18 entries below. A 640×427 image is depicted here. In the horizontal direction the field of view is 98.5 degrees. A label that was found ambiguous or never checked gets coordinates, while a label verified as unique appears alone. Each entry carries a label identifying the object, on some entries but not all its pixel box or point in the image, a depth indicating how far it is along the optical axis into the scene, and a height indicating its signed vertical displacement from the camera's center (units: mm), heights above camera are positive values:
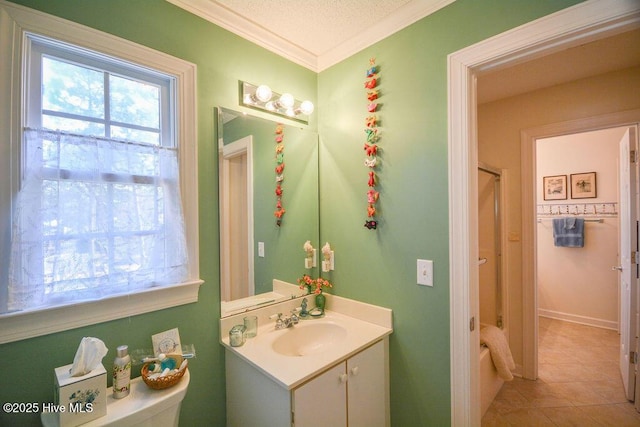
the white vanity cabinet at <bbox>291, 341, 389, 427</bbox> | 1111 -813
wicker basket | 1086 -648
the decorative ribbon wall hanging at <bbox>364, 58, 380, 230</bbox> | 1605 +433
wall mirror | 1510 +38
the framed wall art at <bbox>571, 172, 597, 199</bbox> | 3496 +350
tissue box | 899 -604
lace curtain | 988 -14
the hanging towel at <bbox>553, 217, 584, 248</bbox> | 3525 -253
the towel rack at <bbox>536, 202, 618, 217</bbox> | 3389 +50
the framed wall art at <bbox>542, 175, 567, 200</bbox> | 3703 +354
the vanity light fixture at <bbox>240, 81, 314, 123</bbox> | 1576 +694
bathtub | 1953 -1239
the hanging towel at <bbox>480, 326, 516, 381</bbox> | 2064 -1043
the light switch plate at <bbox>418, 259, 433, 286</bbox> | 1413 -300
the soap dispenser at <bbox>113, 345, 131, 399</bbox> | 1058 -604
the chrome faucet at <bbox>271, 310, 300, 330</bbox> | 1606 -625
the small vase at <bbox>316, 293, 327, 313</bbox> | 1845 -573
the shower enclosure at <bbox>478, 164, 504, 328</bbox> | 2516 -352
